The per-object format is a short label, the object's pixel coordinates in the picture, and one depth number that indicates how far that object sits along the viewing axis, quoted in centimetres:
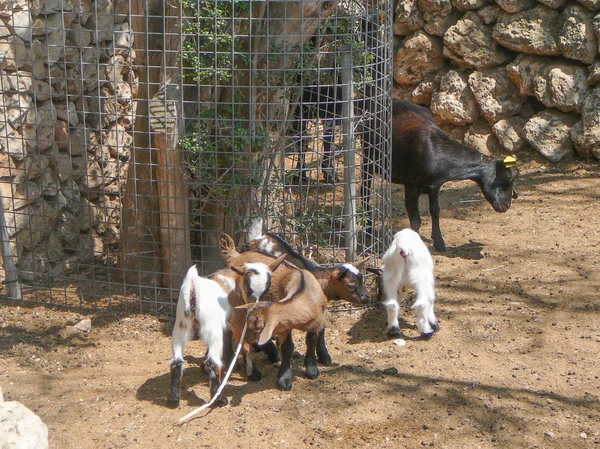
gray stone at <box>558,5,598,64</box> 1003
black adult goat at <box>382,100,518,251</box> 825
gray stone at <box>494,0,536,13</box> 1042
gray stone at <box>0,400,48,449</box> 371
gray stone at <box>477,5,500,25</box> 1068
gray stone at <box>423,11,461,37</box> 1105
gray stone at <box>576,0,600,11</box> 994
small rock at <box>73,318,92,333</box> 629
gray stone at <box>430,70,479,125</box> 1101
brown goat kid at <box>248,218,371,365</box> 598
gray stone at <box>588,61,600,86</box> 1004
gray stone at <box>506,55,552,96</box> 1046
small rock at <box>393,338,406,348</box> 614
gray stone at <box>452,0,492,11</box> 1075
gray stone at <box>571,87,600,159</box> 1003
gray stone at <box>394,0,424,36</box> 1127
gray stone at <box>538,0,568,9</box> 1023
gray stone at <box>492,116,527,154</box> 1075
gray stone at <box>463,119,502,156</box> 1095
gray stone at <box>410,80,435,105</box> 1138
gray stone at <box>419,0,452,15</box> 1098
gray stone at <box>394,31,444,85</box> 1123
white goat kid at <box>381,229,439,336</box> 606
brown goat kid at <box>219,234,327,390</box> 518
